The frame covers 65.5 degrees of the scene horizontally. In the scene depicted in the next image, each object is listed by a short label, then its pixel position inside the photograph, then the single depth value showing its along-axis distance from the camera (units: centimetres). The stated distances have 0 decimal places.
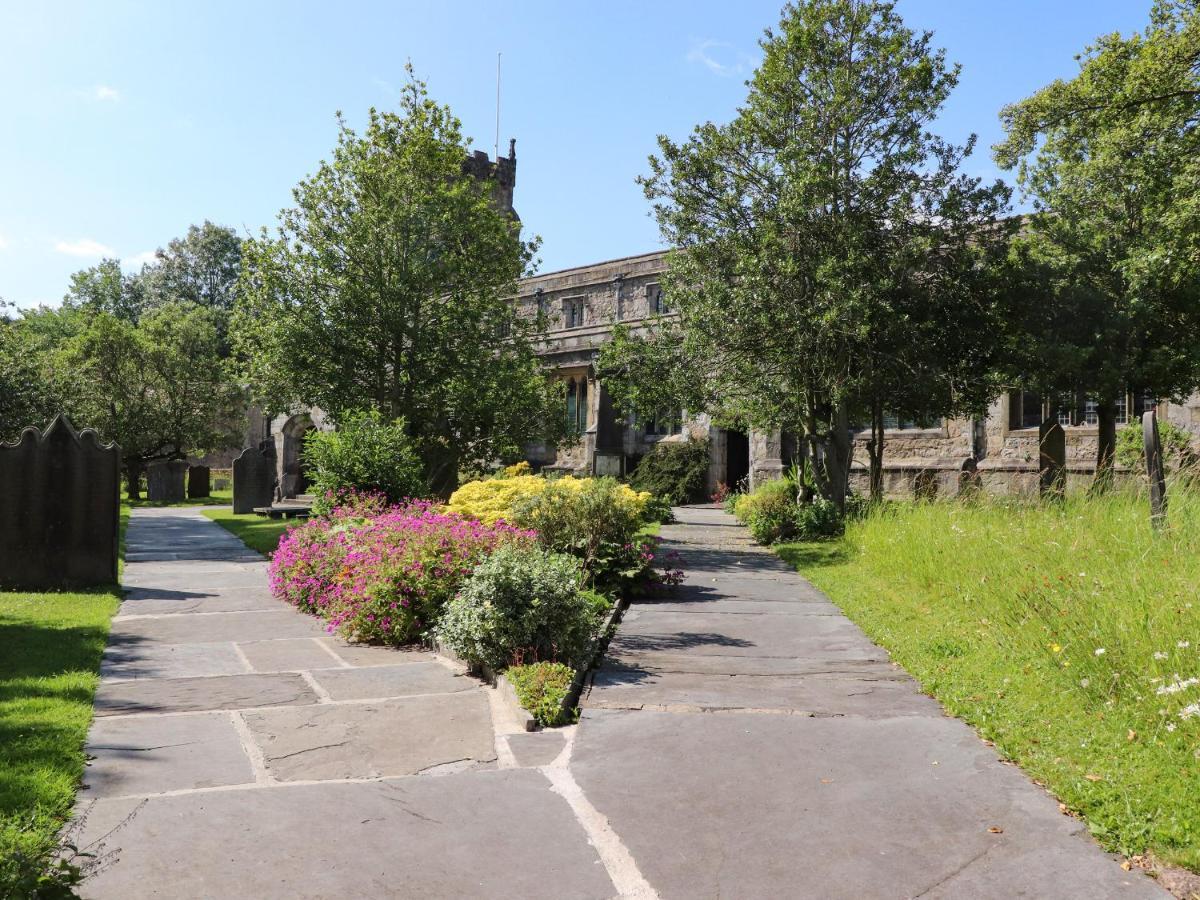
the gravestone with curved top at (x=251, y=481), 2528
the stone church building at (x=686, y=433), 2416
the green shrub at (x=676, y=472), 2850
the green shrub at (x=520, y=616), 640
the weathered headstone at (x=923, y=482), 1772
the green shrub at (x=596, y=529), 988
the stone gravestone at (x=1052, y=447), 1900
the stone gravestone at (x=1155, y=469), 802
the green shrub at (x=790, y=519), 1638
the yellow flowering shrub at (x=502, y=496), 1090
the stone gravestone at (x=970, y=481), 1290
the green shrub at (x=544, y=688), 528
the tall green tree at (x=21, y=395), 2359
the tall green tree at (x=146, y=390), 3594
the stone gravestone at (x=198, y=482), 3503
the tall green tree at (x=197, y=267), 6412
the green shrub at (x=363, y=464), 1290
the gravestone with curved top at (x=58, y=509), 995
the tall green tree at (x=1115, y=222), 1437
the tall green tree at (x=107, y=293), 6362
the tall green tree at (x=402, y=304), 1636
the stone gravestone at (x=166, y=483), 3275
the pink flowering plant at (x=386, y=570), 790
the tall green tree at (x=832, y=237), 1568
